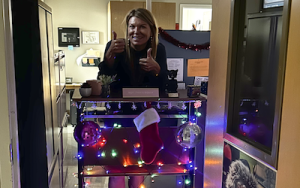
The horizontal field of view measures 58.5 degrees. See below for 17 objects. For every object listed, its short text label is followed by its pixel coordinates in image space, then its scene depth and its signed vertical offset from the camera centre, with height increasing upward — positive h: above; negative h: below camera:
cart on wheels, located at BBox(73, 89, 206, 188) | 1.73 -0.57
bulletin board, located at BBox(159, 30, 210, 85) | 2.32 +0.16
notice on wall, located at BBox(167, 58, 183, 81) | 2.33 -0.01
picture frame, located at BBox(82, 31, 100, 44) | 4.57 +0.44
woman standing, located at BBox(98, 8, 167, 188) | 1.84 +0.03
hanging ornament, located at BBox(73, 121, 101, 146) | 1.59 -0.41
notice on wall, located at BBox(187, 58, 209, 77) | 2.37 -0.02
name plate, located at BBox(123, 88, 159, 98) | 1.58 -0.17
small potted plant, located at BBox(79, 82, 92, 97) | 1.55 -0.16
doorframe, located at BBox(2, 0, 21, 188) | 1.03 -0.13
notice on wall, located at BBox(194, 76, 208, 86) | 2.36 -0.13
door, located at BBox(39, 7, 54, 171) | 1.53 -0.14
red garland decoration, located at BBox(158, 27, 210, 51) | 2.28 +0.17
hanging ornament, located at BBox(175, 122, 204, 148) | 1.60 -0.42
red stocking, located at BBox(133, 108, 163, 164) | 1.65 -0.44
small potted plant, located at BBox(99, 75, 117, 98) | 1.66 -0.12
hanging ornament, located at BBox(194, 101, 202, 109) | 1.70 -0.25
